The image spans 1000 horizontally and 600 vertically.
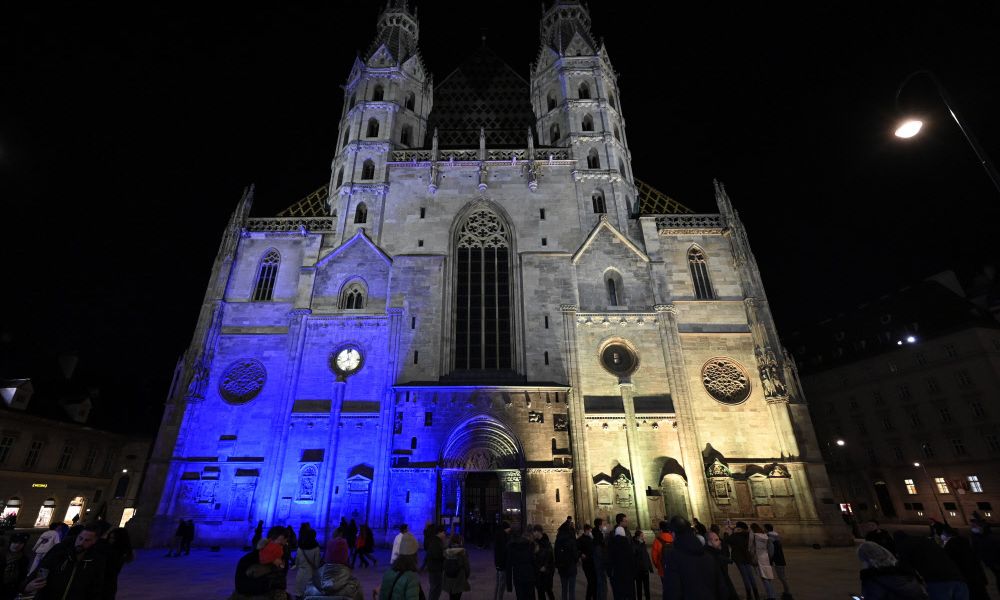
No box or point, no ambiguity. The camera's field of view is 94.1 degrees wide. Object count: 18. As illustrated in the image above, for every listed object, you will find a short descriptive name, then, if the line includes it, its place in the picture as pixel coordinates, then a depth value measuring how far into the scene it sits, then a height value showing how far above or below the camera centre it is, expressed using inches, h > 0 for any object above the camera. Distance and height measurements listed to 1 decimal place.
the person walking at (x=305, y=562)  214.5 -23.6
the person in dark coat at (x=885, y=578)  155.6 -25.5
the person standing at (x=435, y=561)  287.7 -32.0
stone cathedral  737.0 +237.6
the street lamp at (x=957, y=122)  242.4 +201.0
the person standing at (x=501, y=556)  309.7 -32.9
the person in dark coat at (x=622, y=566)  273.1 -35.5
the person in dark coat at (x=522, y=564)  271.1 -33.4
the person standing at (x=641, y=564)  327.3 -40.8
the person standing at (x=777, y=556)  344.8 -39.5
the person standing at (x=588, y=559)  325.1 -36.8
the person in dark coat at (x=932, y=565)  186.5 -25.9
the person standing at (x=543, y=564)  311.4 -38.7
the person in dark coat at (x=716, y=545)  295.2 -28.8
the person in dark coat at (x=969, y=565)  246.1 -34.2
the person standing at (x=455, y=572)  260.8 -35.3
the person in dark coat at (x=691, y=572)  168.2 -24.4
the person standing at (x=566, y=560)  300.4 -34.1
